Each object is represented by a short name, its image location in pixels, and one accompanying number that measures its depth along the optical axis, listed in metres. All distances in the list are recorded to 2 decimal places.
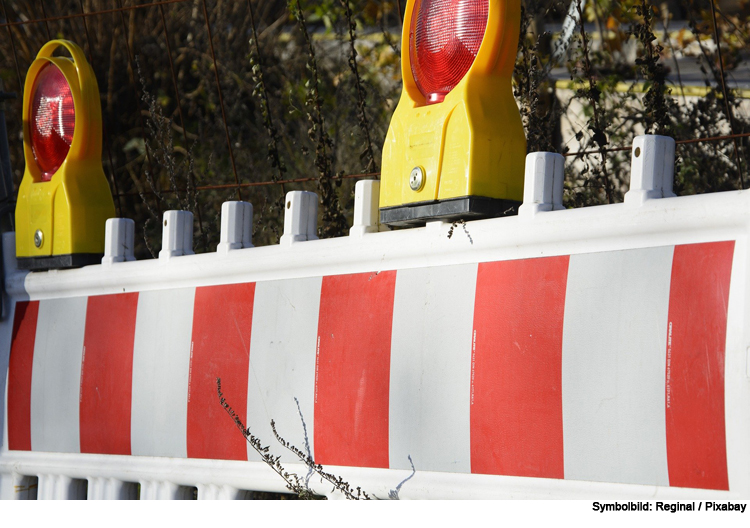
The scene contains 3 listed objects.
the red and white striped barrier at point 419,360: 3.25
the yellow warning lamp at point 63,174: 5.77
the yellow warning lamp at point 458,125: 4.09
